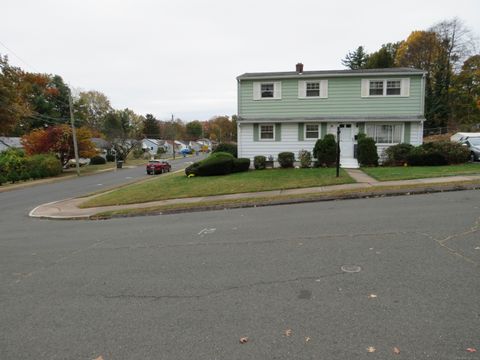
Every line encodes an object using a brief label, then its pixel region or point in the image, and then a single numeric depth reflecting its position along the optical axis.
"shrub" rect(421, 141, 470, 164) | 17.30
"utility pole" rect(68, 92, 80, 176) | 34.10
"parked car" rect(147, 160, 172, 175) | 34.09
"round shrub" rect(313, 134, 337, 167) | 18.83
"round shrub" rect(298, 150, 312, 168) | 19.22
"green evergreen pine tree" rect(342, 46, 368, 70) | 50.88
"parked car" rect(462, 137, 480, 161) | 19.22
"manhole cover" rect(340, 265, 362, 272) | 4.90
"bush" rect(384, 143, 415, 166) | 18.20
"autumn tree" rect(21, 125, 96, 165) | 36.34
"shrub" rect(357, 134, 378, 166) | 18.62
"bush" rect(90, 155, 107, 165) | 53.79
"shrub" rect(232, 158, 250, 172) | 20.16
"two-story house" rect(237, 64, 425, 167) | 20.19
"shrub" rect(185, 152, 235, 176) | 19.72
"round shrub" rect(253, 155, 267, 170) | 20.48
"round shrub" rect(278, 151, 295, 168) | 19.81
